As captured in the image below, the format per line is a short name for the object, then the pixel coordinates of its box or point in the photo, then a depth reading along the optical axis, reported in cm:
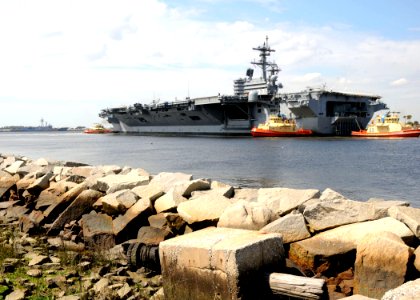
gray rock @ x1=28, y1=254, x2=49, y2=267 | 587
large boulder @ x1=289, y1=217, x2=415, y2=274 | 454
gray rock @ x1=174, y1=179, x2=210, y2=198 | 709
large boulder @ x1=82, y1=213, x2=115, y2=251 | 679
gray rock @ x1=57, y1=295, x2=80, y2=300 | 470
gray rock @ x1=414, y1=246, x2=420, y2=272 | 405
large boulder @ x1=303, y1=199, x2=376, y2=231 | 507
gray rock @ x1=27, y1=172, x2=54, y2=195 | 991
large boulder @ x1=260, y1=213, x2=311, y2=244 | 496
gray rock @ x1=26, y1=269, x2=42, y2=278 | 543
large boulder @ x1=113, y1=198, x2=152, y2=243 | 672
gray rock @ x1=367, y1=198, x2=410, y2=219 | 518
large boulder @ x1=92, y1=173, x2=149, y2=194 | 815
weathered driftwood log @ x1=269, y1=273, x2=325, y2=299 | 389
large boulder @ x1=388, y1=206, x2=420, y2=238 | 465
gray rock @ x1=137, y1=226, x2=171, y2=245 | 620
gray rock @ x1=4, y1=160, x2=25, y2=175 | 1257
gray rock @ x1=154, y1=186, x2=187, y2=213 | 666
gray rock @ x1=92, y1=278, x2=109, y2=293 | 495
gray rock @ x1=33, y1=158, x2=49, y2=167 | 1355
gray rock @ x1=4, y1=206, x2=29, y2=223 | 912
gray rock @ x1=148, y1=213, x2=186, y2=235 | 626
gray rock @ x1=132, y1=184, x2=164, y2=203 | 716
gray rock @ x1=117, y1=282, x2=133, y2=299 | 480
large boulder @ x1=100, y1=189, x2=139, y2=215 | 721
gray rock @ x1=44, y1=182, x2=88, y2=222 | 838
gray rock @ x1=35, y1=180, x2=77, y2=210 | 898
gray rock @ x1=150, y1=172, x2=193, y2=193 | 792
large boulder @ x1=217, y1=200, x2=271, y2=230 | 515
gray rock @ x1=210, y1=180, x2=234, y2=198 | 692
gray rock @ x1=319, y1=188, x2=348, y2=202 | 588
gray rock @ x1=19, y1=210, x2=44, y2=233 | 809
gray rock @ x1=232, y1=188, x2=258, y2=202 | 673
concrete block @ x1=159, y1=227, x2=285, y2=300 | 392
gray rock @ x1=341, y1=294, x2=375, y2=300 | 334
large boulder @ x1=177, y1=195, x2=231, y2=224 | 582
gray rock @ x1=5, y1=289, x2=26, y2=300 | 466
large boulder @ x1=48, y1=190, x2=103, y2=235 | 783
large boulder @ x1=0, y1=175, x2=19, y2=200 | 1104
